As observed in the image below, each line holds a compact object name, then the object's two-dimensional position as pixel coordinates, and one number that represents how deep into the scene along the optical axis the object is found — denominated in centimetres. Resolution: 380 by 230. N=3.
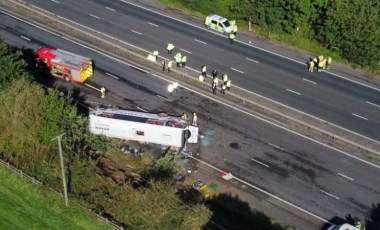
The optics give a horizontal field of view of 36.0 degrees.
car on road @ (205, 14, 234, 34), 6103
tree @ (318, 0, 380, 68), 5416
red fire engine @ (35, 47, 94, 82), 5231
